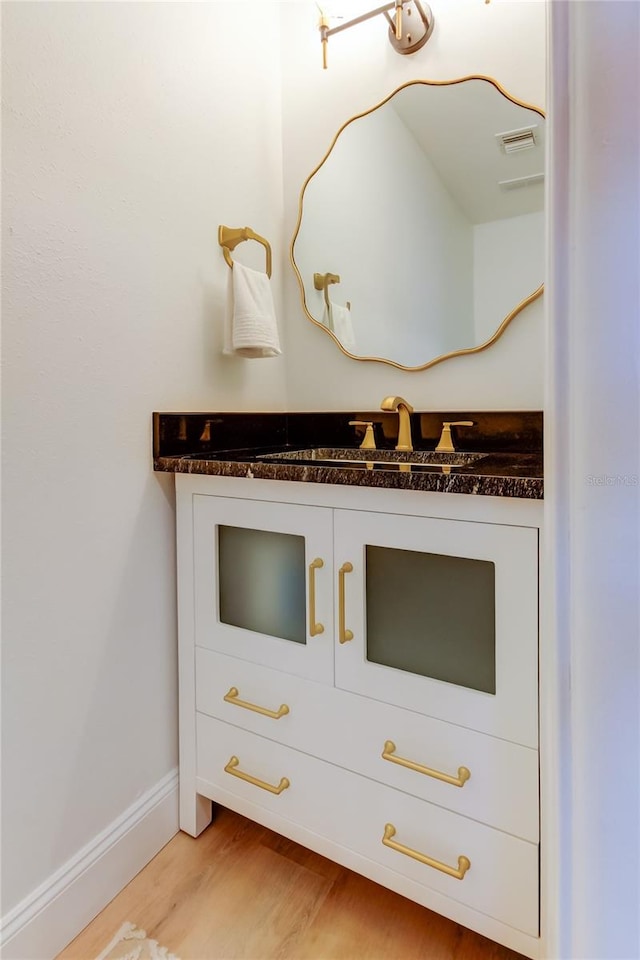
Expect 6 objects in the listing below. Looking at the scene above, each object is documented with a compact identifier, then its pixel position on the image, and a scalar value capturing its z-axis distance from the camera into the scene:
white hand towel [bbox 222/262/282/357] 1.32
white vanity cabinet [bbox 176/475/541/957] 0.82
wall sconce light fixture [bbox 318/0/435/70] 1.36
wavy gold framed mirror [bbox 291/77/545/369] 1.30
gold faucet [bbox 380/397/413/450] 1.35
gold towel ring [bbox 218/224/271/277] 1.38
